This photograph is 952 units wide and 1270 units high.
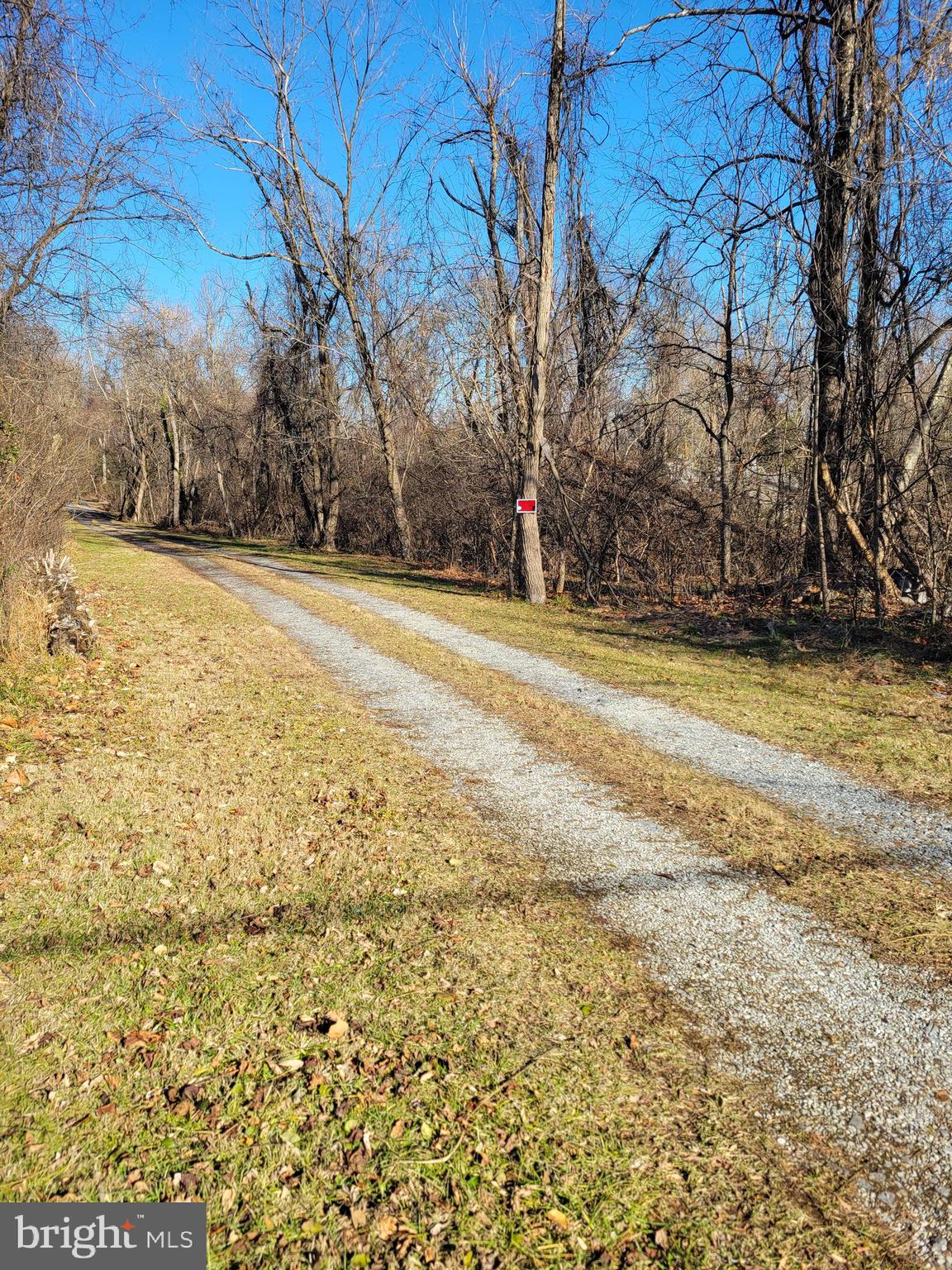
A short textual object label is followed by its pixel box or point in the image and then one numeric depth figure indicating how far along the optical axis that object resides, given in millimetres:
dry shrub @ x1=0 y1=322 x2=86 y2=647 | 7848
